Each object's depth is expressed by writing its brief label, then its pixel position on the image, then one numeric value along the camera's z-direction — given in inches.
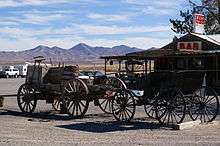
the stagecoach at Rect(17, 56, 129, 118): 698.2
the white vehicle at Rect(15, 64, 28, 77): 3233.3
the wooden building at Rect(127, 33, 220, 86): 1539.1
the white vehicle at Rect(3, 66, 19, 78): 3152.1
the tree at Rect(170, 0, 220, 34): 2514.8
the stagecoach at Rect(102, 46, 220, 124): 608.5
